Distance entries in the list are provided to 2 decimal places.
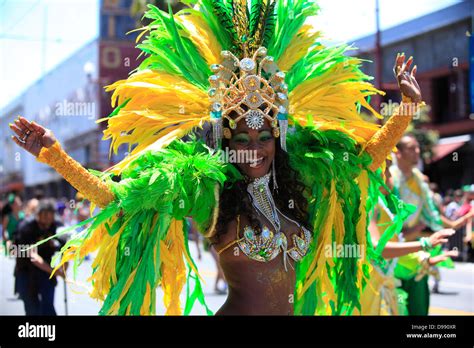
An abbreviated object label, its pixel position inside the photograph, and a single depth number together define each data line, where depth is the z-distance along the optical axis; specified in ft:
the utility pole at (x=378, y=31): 42.07
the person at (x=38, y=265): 23.59
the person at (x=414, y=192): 22.21
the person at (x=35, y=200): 35.96
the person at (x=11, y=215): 40.11
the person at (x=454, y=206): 48.17
